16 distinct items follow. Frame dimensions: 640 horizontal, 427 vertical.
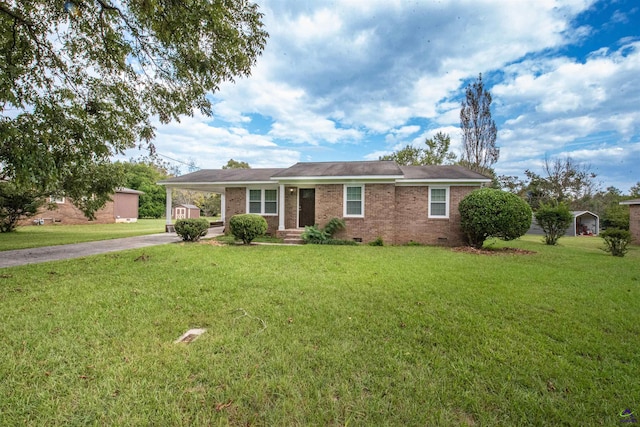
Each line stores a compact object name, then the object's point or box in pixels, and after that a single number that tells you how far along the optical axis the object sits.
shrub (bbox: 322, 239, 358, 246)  11.36
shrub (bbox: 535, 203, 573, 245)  13.60
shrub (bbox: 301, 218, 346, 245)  11.50
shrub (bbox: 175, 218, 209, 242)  11.34
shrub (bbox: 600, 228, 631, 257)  9.59
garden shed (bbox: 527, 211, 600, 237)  24.67
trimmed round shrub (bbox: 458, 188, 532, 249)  9.64
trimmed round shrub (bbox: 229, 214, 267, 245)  10.62
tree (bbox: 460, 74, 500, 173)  22.11
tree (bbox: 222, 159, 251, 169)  42.74
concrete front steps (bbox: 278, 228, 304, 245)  11.65
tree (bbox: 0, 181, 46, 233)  13.10
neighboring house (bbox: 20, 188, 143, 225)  20.61
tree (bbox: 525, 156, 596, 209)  30.66
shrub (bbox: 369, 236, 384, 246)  11.41
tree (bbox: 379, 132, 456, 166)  30.00
